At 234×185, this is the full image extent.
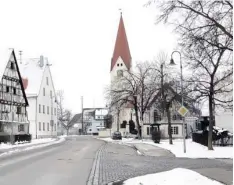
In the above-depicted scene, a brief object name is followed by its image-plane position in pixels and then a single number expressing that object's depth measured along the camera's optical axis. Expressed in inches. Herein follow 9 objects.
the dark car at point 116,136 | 2541.8
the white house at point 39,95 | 2751.0
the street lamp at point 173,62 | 1127.7
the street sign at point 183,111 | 1046.4
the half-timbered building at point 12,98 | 2021.4
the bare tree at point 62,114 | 4384.8
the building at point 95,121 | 5605.3
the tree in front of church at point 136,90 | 2143.1
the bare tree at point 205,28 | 661.7
